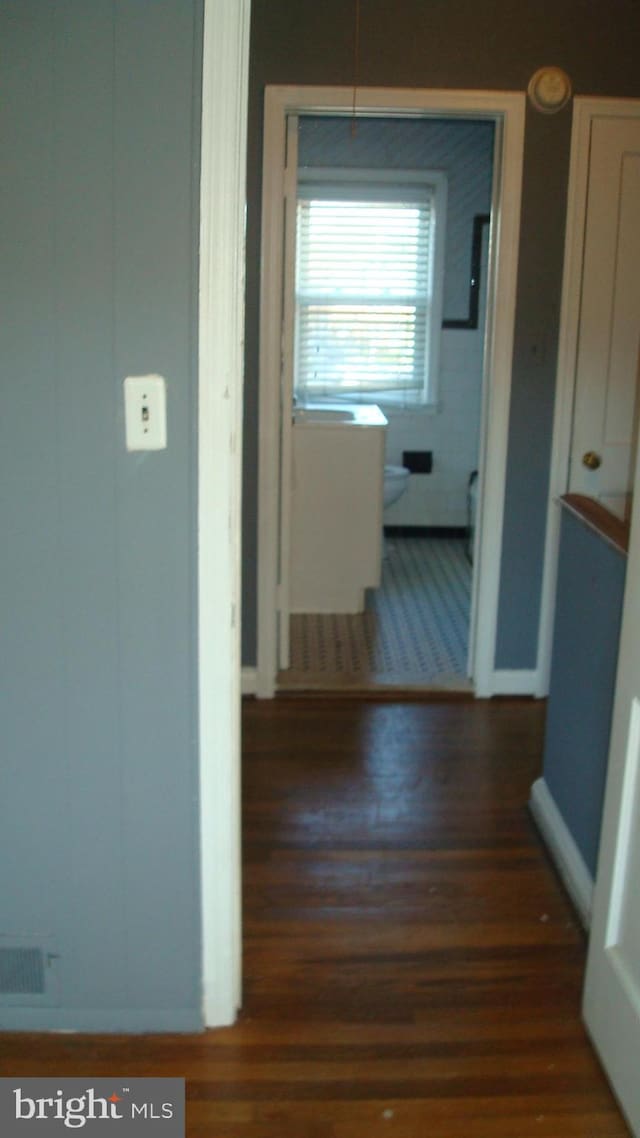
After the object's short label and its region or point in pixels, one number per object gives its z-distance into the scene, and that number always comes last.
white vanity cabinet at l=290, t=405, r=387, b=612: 4.66
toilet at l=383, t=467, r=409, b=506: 5.76
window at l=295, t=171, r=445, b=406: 5.92
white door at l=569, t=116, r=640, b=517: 3.56
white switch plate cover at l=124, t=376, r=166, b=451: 1.87
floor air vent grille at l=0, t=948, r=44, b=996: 2.11
